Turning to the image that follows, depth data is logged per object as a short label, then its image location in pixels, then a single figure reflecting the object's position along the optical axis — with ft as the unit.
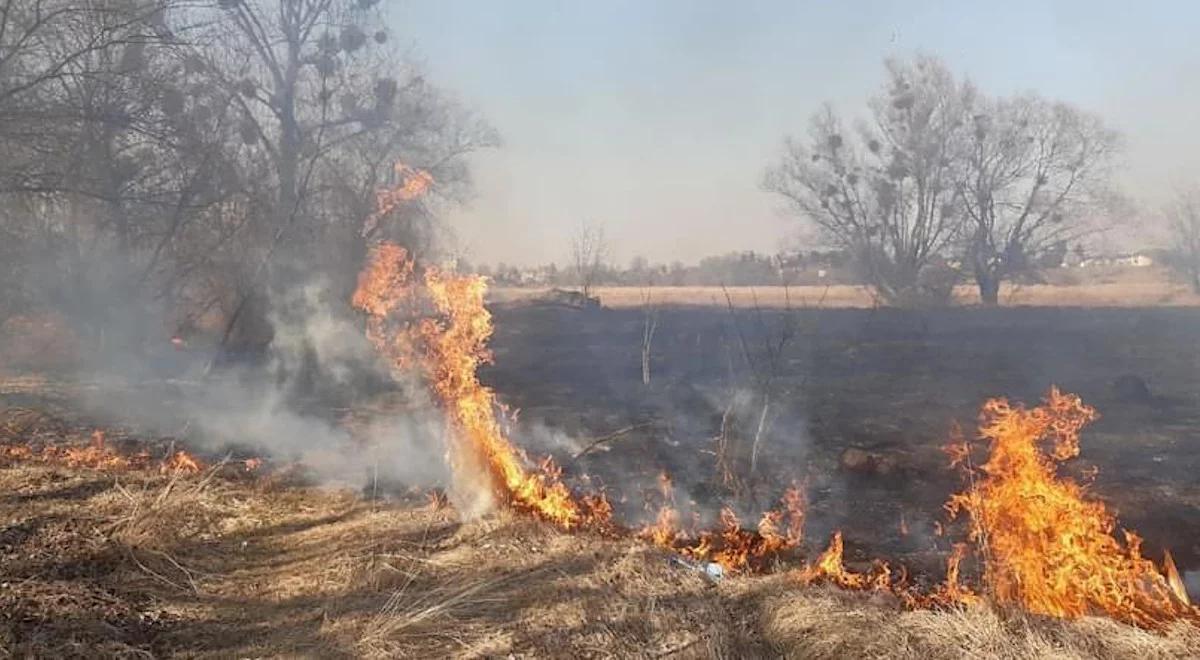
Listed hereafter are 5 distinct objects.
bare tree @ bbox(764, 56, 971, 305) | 105.60
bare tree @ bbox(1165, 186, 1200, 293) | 109.50
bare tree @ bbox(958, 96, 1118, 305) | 105.50
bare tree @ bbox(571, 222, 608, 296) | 87.61
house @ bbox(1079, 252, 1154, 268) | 138.49
